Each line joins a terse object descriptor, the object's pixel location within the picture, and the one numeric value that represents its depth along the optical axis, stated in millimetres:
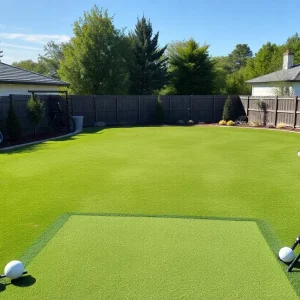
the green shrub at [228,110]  19531
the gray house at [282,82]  21938
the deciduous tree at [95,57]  26516
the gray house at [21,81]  13992
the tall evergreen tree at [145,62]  30641
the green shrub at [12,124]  12055
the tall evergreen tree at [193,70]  29625
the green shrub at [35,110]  13258
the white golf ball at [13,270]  2912
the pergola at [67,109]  15960
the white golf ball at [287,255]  3201
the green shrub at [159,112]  20000
